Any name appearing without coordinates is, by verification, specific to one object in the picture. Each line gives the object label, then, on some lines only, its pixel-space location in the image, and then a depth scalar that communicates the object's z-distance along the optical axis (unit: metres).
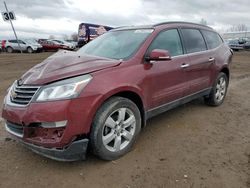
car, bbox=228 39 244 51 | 22.02
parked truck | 20.57
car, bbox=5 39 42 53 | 19.28
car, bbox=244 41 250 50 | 22.53
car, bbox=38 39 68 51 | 20.88
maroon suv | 2.04
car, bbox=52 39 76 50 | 21.16
